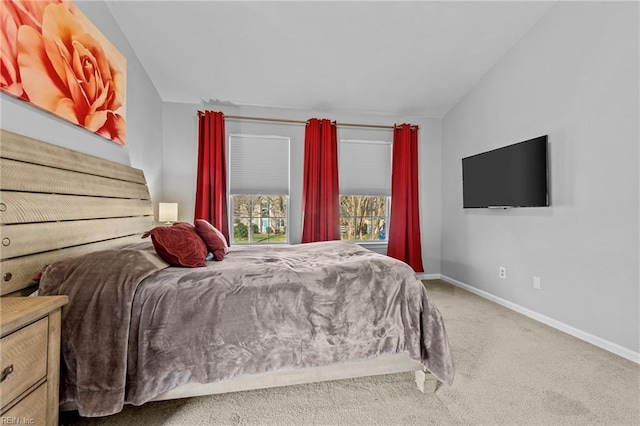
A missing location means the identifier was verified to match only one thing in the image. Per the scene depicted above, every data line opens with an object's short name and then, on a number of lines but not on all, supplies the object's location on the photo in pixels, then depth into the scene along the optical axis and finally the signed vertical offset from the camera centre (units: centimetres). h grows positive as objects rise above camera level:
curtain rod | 400 +137
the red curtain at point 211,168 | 385 +63
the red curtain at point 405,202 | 437 +23
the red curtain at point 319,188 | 411 +40
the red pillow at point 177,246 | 175 -20
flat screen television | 288 +46
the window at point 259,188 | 411 +40
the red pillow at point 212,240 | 217 -19
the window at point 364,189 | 441 +43
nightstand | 100 -56
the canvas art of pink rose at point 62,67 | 152 +93
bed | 138 -51
